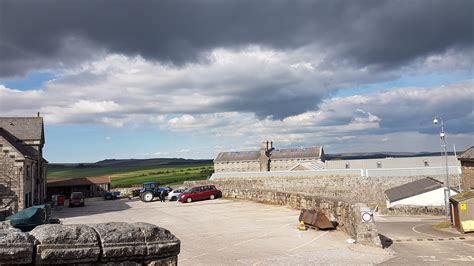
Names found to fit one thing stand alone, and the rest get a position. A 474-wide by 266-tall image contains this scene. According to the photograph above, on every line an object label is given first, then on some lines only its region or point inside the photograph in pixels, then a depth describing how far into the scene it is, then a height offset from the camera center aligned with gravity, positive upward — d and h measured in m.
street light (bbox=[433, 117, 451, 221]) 26.93 +0.41
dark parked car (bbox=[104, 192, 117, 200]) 47.76 -3.40
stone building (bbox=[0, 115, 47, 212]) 30.70 +0.57
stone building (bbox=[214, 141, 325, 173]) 80.00 +0.79
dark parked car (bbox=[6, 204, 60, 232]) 18.26 -2.26
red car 34.11 -2.47
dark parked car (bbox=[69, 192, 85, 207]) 37.59 -2.92
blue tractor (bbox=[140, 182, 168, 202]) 39.09 -2.69
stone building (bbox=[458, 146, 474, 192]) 35.71 -1.04
